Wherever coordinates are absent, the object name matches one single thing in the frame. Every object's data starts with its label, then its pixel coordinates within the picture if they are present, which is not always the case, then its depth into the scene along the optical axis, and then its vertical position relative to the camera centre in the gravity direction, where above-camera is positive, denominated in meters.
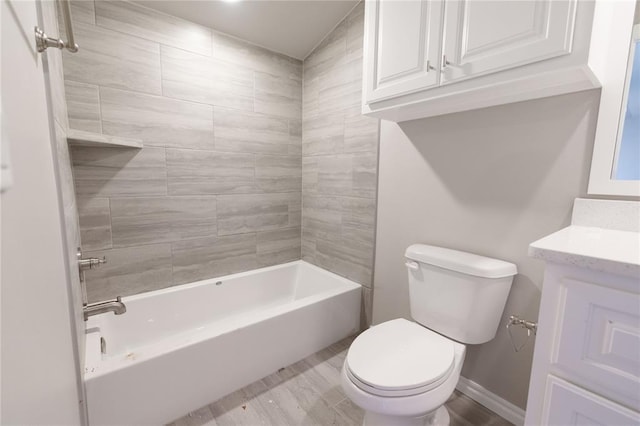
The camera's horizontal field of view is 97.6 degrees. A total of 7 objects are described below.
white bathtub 1.23 -0.92
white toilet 1.01 -0.69
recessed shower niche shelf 1.34 +0.19
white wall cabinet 0.87 +0.48
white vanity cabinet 0.64 -0.37
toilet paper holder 1.27 -0.73
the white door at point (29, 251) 0.47 -0.15
